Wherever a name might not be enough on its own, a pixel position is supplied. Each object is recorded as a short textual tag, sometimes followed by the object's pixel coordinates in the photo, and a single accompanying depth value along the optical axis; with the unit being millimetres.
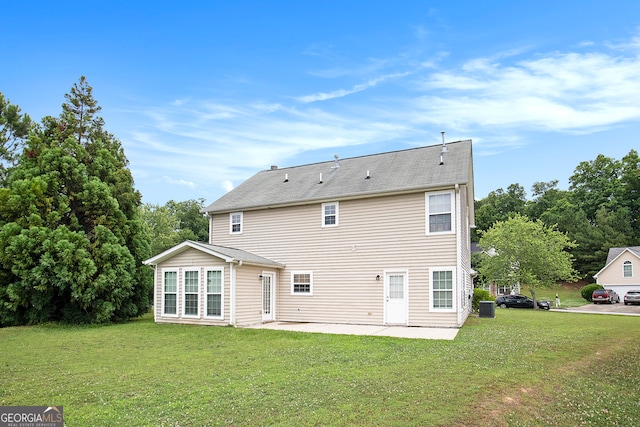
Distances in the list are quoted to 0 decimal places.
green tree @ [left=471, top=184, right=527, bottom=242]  61944
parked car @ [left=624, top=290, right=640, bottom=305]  35062
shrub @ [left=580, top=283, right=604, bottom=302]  39531
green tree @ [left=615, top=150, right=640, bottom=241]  53594
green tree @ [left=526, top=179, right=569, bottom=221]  63375
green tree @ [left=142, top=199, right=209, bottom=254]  39688
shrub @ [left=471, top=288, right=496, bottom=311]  24094
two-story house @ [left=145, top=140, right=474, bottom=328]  15539
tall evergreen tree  16047
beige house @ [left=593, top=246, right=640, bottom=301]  41062
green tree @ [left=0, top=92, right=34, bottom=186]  23703
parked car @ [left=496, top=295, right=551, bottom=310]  32172
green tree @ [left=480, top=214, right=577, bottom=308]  30234
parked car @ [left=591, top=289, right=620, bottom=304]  36812
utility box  20003
